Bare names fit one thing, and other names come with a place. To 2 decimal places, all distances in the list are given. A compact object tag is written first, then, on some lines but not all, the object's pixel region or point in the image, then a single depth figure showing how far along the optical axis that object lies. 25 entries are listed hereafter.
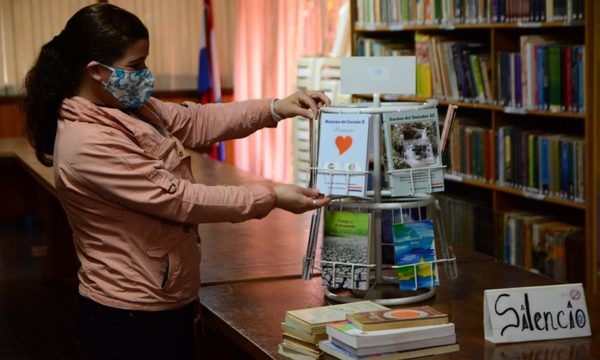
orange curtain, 7.41
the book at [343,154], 2.12
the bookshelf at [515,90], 4.11
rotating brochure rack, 2.13
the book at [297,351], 1.88
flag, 8.79
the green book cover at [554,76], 4.29
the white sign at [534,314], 1.92
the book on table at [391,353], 1.80
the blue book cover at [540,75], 4.40
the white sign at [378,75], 2.21
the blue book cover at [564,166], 4.32
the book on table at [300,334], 1.90
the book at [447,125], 2.22
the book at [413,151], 2.13
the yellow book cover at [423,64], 5.28
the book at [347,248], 2.15
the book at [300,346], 1.89
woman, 2.00
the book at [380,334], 1.79
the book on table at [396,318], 1.83
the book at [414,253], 2.14
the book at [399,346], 1.80
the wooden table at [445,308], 1.91
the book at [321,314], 1.91
